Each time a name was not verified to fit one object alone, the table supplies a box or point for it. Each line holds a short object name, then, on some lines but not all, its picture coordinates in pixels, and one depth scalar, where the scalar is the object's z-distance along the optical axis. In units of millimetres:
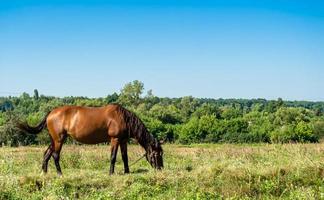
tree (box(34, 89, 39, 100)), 131275
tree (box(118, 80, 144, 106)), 89062
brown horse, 11734
